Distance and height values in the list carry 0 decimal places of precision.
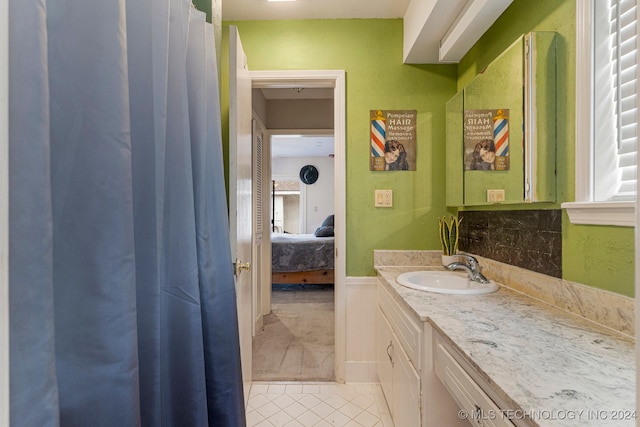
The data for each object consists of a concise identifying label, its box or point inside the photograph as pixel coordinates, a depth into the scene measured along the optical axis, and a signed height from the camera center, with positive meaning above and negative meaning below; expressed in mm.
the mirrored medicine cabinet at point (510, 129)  1258 +382
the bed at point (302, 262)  4629 -816
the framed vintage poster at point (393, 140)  2113 +469
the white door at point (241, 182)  1407 +136
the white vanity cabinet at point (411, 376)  1159 -728
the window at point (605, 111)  984 +325
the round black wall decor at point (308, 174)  7621 +856
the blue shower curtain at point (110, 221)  396 -21
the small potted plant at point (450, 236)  2027 -194
